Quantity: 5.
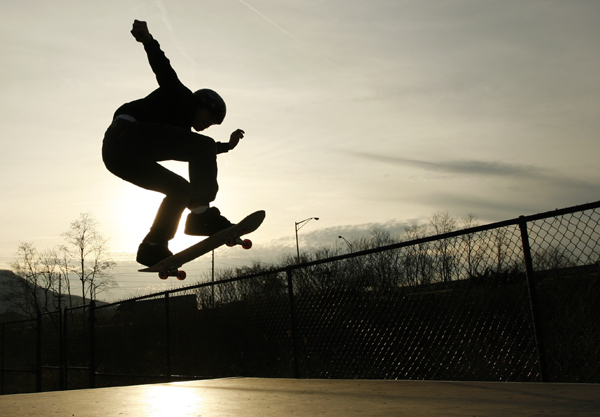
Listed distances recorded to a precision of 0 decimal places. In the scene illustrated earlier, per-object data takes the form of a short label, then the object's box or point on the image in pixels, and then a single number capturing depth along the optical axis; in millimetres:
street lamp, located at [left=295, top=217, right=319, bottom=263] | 30066
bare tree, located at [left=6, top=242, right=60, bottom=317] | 37219
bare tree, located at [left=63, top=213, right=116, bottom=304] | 35819
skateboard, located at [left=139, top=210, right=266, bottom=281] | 3726
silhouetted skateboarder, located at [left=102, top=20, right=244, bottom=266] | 3338
